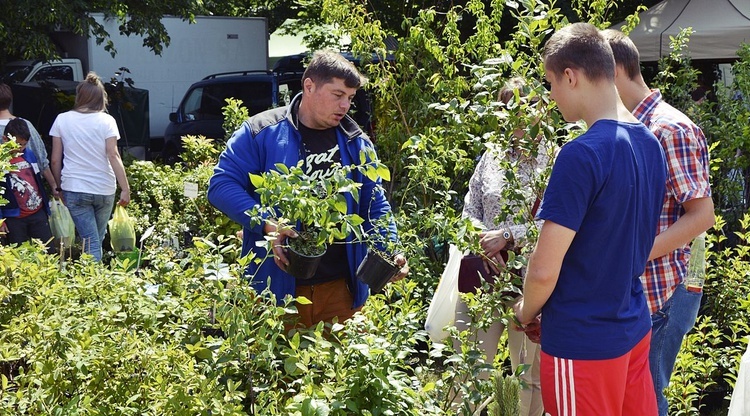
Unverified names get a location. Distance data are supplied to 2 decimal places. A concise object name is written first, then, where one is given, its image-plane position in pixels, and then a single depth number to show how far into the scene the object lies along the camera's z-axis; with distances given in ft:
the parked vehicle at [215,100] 49.21
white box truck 59.16
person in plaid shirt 9.57
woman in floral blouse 11.51
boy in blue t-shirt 7.91
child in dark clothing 20.25
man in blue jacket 11.10
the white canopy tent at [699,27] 35.76
